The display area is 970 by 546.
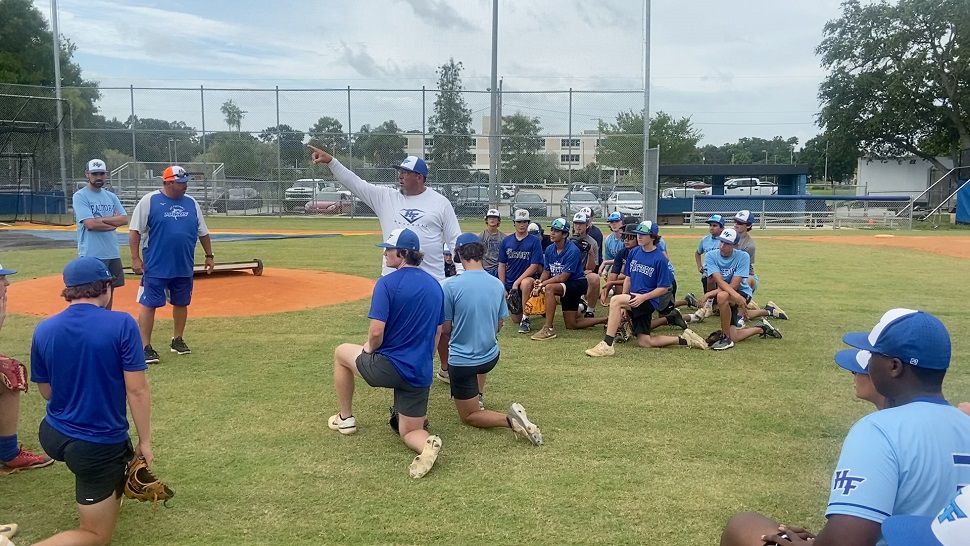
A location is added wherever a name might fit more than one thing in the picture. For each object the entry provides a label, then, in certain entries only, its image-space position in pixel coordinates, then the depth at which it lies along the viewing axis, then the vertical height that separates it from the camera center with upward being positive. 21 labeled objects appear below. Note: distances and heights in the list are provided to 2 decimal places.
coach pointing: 5.84 -0.01
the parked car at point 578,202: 25.45 +0.14
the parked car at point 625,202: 25.73 +0.16
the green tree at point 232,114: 26.64 +3.53
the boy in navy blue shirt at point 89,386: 3.27 -0.89
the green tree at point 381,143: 26.88 +2.43
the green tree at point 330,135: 26.88 +2.74
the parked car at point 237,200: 28.41 +0.17
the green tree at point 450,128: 26.30 +2.98
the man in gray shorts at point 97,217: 7.14 -0.15
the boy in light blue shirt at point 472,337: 4.99 -0.96
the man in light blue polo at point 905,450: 2.01 -0.72
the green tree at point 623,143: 24.41 +2.26
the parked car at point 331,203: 29.25 +0.06
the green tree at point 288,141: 27.14 +2.52
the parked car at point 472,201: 26.81 +0.17
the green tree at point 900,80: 40.22 +7.80
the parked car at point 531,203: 25.64 +0.10
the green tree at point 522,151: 25.50 +2.05
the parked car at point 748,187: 49.59 +1.51
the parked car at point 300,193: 28.89 +0.48
